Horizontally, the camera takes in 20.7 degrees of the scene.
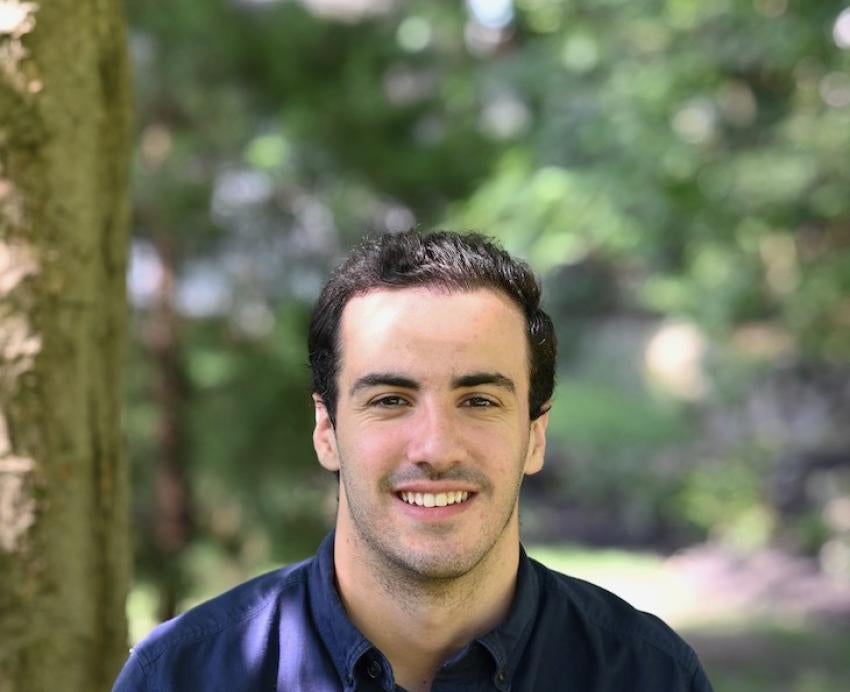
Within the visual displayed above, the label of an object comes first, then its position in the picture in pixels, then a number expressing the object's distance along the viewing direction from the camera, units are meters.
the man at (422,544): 1.65
